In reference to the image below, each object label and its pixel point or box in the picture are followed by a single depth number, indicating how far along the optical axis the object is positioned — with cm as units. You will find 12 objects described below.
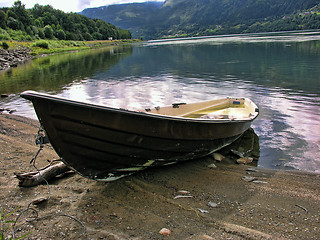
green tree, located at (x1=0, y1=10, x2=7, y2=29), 8006
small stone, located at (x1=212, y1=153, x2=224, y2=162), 708
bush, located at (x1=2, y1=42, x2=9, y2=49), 5037
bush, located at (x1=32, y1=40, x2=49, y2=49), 7011
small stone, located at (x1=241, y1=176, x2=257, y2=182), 575
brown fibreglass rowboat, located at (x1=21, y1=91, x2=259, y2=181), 434
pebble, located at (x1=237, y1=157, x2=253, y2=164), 710
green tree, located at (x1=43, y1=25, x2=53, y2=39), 9731
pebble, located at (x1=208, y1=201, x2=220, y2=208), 460
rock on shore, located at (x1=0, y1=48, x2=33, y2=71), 3821
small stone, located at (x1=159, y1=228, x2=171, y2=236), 373
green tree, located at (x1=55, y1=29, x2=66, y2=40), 10856
